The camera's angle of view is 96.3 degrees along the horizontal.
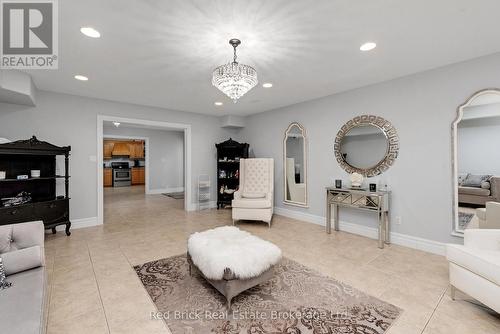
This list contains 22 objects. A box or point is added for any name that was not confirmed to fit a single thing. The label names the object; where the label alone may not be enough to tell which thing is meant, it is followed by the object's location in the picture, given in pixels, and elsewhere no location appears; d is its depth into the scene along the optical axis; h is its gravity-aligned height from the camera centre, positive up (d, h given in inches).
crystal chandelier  90.2 +37.4
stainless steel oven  415.8 -9.0
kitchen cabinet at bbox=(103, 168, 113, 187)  412.8 -14.2
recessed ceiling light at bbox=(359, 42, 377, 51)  97.2 +53.9
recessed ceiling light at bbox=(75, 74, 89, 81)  130.9 +54.8
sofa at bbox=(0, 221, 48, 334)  47.7 -31.2
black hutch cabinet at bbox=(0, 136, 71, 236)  127.9 -9.3
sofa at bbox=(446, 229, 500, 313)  66.9 -31.5
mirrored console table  130.2 -21.8
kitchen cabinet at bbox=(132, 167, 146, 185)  439.5 -11.6
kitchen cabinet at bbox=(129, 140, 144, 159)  442.8 +40.2
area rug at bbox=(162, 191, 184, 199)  311.2 -38.2
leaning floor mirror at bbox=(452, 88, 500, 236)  107.1 +2.9
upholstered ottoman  73.4 -32.1
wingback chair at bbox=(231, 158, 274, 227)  171.9 -20.4
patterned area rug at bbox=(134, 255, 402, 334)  67.4 -47.4
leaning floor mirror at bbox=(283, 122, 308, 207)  189.5 +2.8
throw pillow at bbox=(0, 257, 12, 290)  59.5 -30.4
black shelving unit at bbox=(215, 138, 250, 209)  233.1 +3.9
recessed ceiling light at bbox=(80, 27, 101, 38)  84.8 +53.3
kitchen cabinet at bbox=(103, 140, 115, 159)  427.5 +39.2
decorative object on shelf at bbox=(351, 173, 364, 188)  146.2 -7.9
